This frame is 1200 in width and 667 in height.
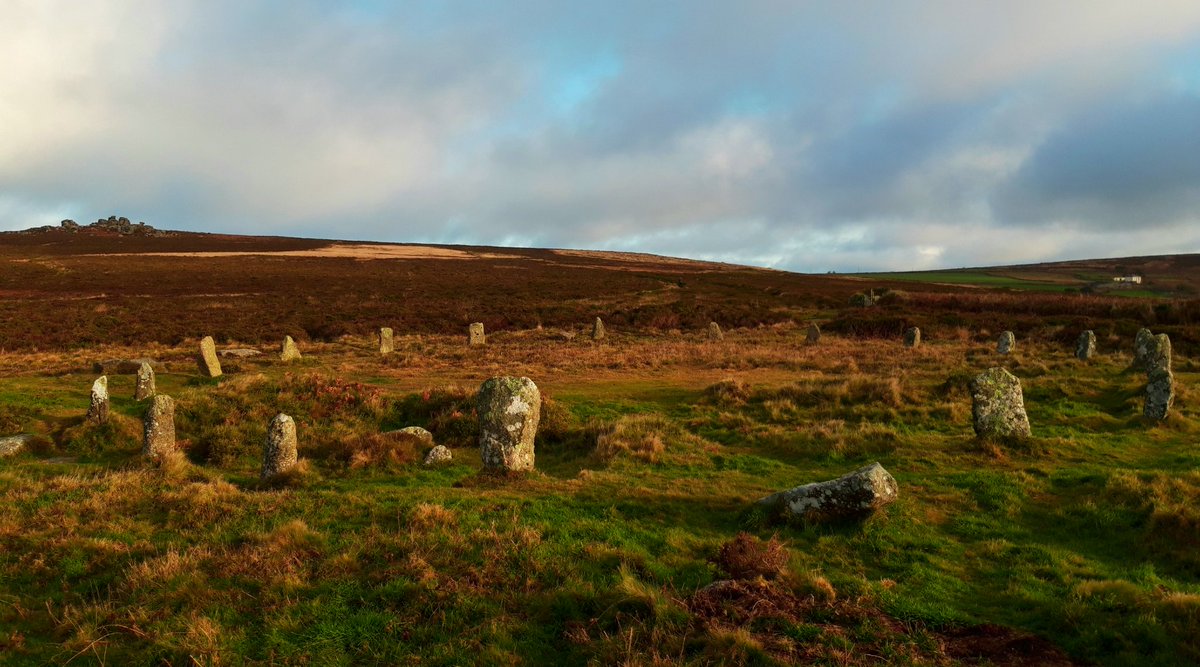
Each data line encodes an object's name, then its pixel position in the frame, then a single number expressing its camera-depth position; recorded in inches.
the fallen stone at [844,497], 368.8
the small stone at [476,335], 1477.6
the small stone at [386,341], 1337.4
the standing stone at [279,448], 537.0
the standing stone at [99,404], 678.5
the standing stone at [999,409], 563.2
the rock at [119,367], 987.9
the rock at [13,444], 588.9
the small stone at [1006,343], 1216.2
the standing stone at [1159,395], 645.3
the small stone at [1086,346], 1128.1
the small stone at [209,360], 968.9
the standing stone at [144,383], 807.1
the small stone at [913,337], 1378.0
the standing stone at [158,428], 605.4
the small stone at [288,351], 1186.6
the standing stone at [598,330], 1577.0
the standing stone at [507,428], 529.0
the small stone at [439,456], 571.2
